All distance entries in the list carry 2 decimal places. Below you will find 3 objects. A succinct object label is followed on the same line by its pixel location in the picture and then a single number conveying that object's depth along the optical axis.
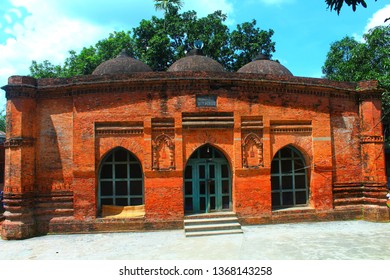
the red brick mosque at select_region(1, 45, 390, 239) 9.89
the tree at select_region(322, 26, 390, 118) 16.84
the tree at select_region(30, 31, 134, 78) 23.33
